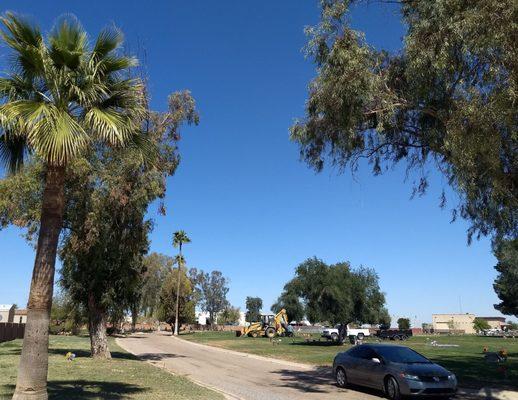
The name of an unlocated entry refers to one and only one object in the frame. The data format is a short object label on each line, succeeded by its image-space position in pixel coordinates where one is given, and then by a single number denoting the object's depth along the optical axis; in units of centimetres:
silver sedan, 1367
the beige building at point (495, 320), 16100
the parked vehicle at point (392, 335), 5945
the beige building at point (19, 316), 8406
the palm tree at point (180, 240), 8388
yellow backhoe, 5876
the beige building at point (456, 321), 13661
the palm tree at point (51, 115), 912
